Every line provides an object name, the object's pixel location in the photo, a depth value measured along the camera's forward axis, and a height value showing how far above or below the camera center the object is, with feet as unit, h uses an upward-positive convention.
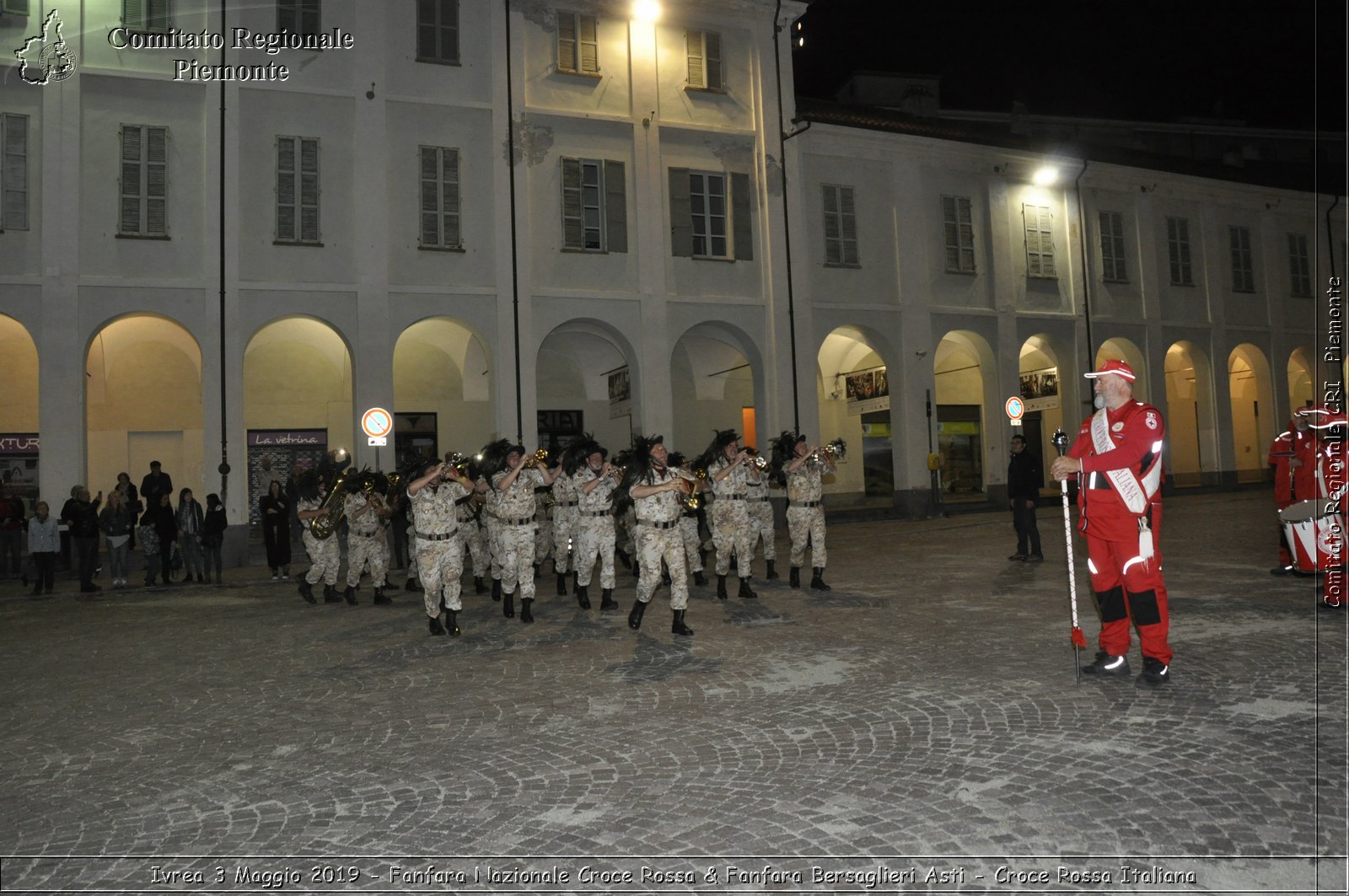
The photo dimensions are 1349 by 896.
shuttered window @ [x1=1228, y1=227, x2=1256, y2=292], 111.14 +25.54
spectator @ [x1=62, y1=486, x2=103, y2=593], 53.06 -1.14
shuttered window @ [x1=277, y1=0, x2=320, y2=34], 71.51 +38.29
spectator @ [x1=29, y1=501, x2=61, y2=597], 52.75 -1.77
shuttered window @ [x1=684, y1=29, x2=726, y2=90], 83.25 +39.26
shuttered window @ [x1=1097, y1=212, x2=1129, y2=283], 102.47 +25.54
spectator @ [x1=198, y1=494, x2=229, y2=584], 55.93 -1.13
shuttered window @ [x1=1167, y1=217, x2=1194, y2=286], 107.14 +26.15
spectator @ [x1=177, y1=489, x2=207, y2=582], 56.03 -1.25
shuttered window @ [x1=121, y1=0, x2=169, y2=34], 67.82 +36.88
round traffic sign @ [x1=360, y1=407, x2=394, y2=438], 65.46 +5.80
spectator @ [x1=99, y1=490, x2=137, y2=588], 53.88 -1.03
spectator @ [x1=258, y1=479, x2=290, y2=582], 55.83 -1.12
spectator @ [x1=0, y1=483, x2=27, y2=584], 57.47 -1.09
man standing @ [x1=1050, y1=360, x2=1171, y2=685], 21.63 -0.96
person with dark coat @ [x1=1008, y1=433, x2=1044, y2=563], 48.80 -0.96
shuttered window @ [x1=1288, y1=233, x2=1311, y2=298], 114.93 +25.40
